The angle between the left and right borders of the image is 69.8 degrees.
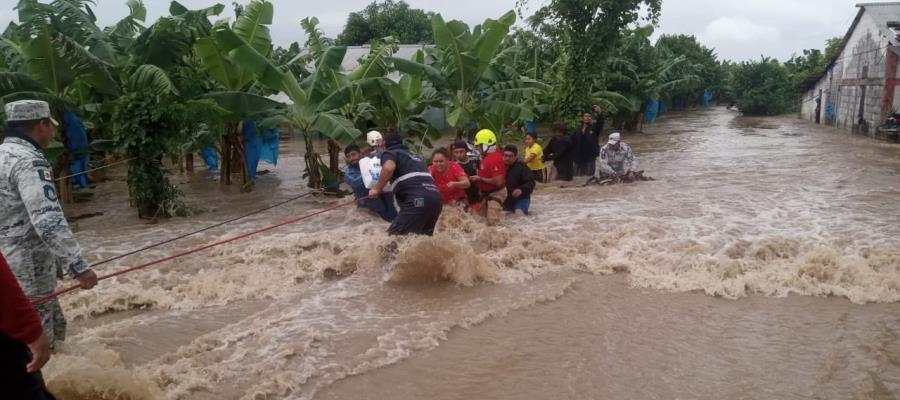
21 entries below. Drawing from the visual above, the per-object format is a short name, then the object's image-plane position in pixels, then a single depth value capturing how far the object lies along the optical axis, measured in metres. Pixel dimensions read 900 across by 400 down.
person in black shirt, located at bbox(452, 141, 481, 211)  9.39
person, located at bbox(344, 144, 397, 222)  8.79
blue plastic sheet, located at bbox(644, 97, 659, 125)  28.24
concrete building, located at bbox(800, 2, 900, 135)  20.17
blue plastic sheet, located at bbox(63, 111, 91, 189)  10.79
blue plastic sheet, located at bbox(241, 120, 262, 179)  12.86
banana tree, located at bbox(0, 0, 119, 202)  9.16
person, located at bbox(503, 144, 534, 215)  9.70
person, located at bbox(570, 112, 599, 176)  13.20
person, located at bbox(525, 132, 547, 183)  11.81
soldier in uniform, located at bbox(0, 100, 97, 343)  3.64
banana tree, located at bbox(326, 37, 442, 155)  11.57
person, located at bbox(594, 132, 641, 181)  12.36
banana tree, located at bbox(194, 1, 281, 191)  10.08
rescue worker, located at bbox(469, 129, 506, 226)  9.41
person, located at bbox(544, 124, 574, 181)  12.96
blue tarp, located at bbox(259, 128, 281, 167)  13.57
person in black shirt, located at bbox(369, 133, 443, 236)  6.54
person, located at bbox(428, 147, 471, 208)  8.11
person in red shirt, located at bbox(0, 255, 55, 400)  2.33
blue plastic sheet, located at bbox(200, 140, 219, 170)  15.62
